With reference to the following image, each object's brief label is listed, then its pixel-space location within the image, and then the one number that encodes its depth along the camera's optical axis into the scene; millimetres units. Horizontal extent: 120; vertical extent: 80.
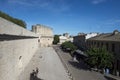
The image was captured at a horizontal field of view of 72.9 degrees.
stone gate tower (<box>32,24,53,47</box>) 32646
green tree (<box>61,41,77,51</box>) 20787
